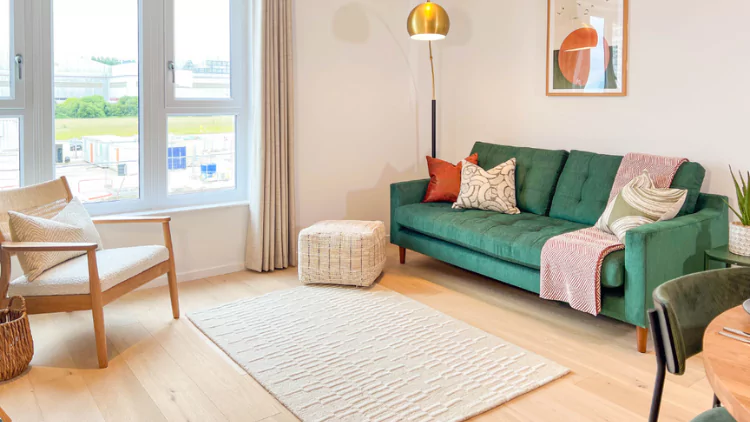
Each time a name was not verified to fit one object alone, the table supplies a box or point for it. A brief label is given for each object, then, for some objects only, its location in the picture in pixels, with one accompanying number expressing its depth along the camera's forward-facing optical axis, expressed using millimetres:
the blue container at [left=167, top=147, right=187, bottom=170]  4356
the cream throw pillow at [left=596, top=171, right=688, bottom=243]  3418
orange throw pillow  4656
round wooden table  1234
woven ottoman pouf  4148
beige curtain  4422
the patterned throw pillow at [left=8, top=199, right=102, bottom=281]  3020
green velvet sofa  3156
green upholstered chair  1709
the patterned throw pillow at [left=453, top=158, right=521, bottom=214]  4375
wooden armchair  2965
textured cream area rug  2680
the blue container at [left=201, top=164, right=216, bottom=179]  4543
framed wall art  4160
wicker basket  2805
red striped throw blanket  3271
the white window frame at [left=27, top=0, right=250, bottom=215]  3770
